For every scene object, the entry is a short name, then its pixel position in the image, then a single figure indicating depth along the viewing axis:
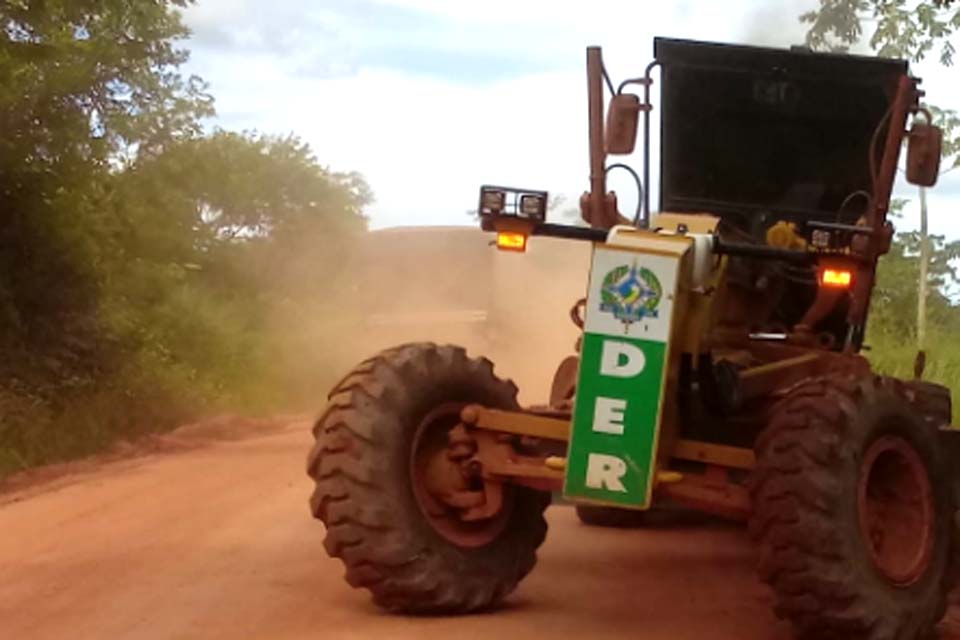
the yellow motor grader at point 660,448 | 6.74
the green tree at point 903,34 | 20.86
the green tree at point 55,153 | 17.83
